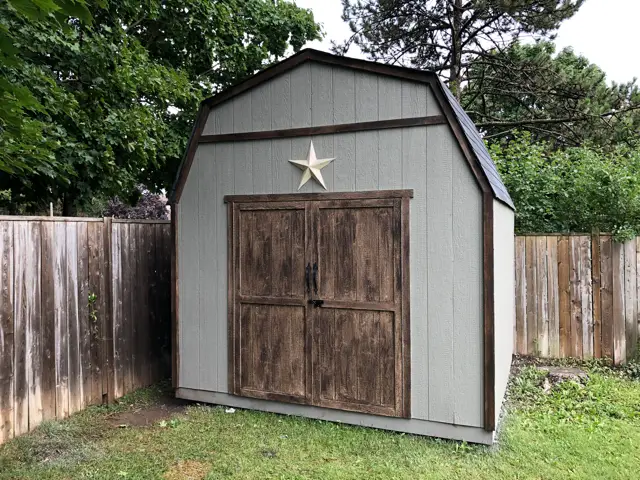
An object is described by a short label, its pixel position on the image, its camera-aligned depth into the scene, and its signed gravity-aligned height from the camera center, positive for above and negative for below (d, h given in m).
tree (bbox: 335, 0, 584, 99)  9.80 +4.76
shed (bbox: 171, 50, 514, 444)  3.72 -0.08
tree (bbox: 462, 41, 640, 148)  9.81 +3.20
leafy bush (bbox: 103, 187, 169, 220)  14.27 +1.16
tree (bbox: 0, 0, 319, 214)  5.10 +2.07
